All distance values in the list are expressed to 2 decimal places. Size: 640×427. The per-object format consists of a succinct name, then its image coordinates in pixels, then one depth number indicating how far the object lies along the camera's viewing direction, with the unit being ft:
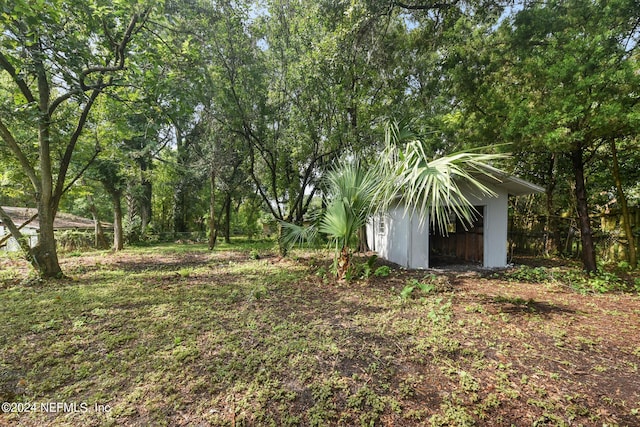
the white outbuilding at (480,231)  22.81
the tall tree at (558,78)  15.20
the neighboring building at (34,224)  36.96
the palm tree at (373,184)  10.52
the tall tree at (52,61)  13.51
